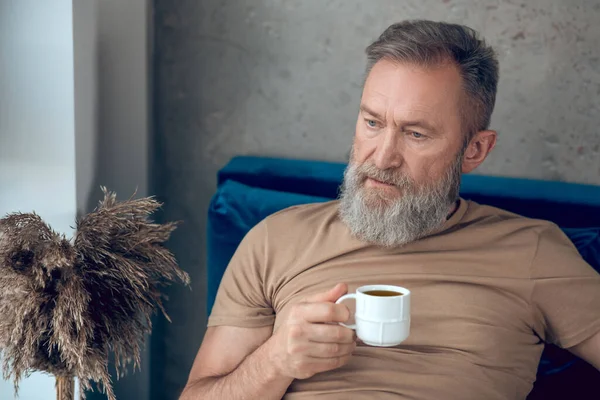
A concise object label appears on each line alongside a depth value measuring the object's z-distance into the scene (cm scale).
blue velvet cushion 176
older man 138
